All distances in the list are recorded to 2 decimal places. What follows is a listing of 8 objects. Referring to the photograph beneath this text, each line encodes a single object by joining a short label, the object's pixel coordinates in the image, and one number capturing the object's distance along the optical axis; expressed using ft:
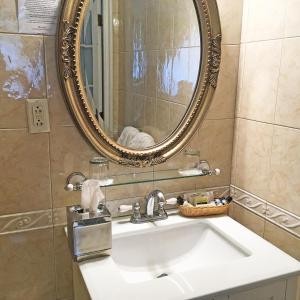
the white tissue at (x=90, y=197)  3.48
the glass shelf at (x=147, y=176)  4.06
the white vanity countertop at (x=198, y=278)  2.94
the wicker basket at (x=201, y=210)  4.39
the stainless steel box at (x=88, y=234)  3.27
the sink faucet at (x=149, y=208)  4.20
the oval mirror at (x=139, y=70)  3.67
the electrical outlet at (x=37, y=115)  3.62
